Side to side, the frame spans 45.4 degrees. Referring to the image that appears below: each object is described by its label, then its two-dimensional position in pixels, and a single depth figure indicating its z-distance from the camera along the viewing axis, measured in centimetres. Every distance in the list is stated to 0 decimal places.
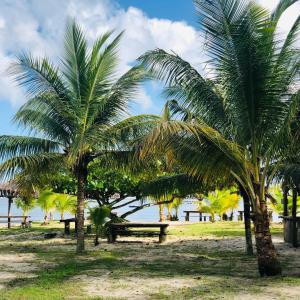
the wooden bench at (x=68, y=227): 1419
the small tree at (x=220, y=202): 2178
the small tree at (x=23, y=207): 2485
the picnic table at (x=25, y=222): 2007
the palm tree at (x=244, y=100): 648
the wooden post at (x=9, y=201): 2165
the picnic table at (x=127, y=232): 1228
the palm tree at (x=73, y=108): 948
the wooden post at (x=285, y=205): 1215
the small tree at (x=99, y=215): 1151
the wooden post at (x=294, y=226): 1096
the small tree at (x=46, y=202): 1687
